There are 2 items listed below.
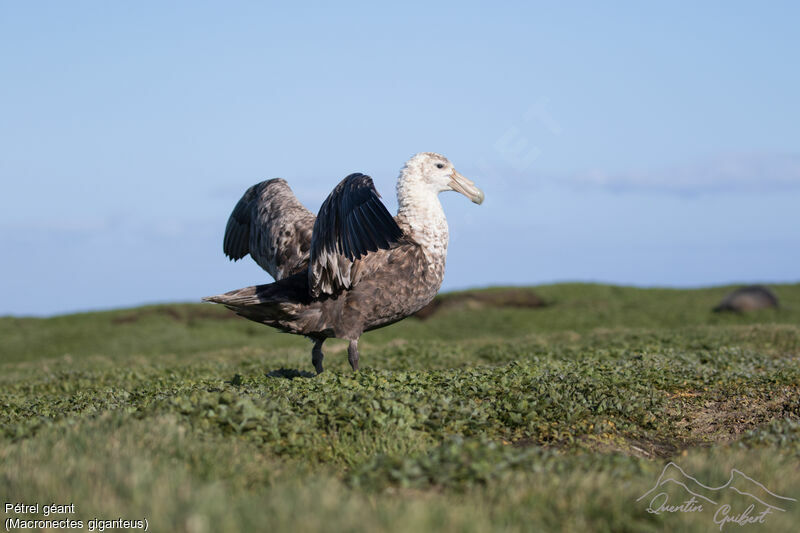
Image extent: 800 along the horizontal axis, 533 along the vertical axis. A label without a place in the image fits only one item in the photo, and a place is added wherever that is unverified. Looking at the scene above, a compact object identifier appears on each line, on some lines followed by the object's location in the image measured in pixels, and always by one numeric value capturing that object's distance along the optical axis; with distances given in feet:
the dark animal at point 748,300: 107.14
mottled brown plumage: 31.42
